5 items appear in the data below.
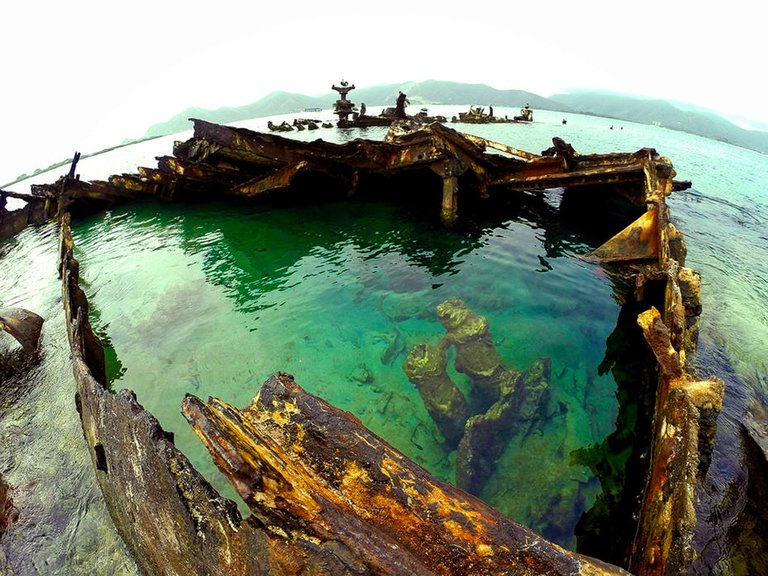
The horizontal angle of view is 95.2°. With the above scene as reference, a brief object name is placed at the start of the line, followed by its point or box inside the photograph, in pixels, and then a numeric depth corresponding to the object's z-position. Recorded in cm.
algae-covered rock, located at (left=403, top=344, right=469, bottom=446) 513
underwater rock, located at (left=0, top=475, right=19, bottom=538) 379
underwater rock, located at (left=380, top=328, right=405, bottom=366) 638
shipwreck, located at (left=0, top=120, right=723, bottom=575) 146
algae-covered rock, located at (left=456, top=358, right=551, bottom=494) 448
